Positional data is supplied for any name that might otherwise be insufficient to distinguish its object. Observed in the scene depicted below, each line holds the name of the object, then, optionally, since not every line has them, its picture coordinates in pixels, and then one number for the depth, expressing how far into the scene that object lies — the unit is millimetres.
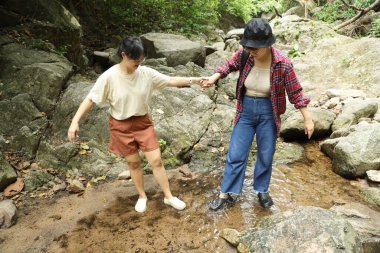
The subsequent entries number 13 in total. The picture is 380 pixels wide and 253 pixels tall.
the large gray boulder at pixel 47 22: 6848
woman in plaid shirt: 3201
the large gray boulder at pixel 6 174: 4535
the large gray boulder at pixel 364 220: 3359
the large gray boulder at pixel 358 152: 4805
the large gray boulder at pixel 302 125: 5969
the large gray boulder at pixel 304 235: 2936
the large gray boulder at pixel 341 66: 7668
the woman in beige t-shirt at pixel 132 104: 3426
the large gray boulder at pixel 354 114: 5988
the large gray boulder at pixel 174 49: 8469
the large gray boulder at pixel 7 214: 3951
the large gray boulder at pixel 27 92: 5371
